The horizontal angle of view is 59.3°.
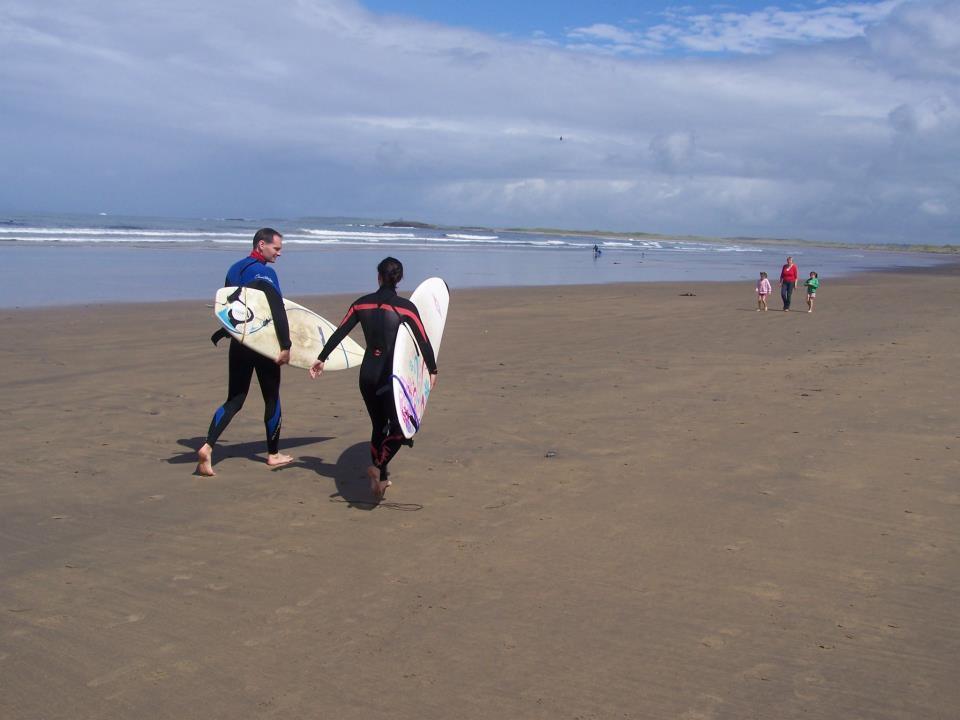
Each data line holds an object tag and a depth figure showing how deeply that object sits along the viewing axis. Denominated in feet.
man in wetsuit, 19.36
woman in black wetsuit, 17.57
